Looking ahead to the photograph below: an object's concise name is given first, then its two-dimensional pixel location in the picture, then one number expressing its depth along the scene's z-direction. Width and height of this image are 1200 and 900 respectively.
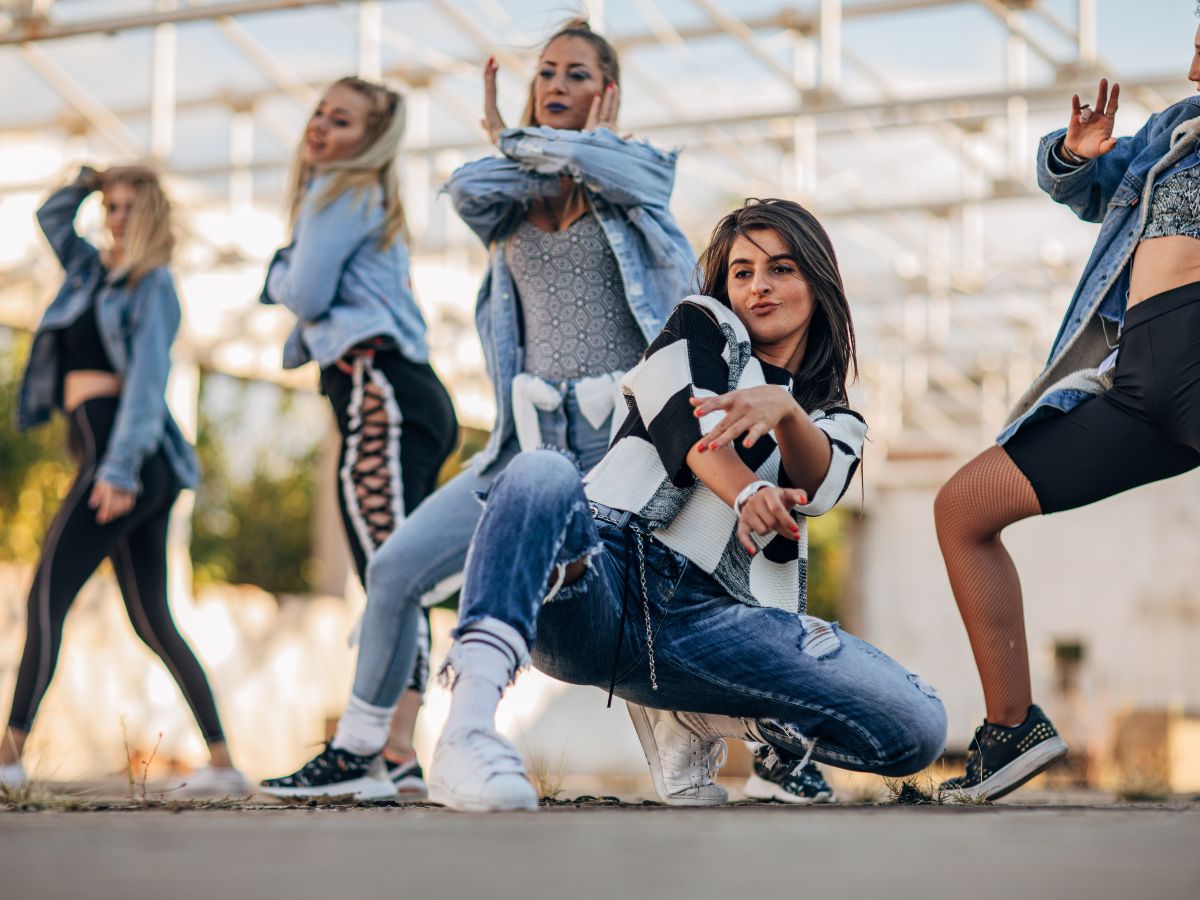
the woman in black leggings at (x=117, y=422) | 4.67
